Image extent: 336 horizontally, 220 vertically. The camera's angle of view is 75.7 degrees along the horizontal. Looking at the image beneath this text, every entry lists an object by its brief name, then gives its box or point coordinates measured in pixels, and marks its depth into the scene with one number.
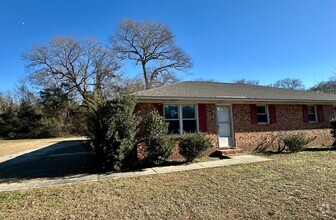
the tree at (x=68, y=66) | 32.56
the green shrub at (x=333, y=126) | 11.73
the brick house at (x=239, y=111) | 9.65
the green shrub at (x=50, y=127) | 28.53
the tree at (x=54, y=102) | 31.20
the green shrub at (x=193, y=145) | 8.43
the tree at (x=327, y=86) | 37.19
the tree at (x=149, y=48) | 34.19
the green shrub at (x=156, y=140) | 8.05
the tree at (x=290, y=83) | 49.48
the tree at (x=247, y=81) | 46.16
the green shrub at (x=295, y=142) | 10.16
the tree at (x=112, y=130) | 7.47
